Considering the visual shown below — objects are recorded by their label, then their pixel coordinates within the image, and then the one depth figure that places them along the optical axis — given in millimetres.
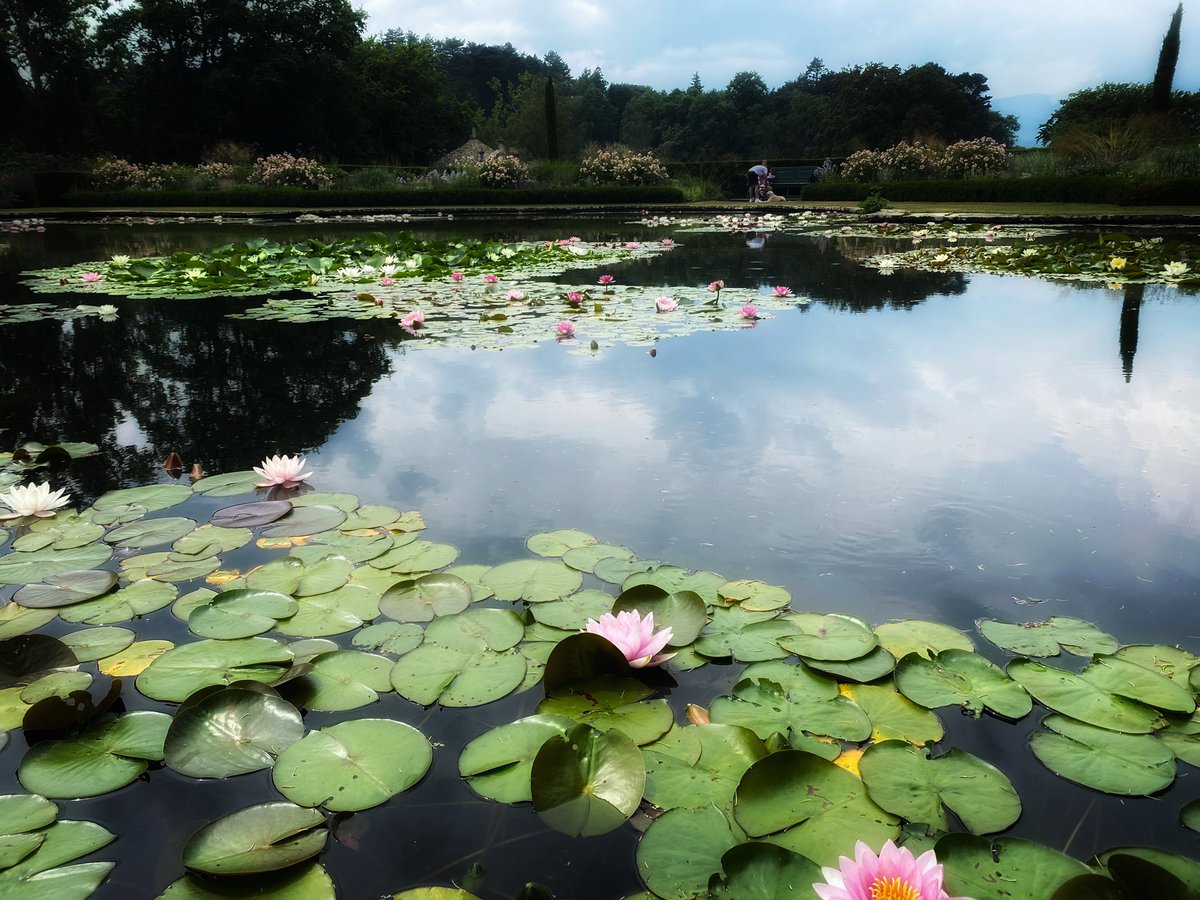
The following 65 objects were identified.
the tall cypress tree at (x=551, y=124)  23266
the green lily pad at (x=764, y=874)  772
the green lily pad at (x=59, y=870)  794
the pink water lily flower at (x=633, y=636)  1136
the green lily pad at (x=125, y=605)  1351
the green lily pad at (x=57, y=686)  1116
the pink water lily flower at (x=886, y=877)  658
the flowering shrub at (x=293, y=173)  18938
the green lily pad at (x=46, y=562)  1487
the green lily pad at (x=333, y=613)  1314
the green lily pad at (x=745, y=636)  1215
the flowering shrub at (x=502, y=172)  17969
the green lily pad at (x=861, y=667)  1135
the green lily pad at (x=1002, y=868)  771
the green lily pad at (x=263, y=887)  786
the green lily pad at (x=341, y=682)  1112
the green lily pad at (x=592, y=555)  1489
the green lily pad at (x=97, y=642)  1239
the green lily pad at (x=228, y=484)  1908
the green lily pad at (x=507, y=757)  936
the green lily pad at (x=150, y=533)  1644
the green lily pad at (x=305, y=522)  1682
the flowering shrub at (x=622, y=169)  18250
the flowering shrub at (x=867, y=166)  18375
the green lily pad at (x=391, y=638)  1265
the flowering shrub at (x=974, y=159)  16578
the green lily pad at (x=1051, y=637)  1183
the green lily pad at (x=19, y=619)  1307
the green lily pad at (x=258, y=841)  803
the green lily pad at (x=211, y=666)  1146
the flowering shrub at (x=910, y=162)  17516
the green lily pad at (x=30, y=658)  1168
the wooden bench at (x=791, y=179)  22253
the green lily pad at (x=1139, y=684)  1046
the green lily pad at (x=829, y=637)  1177
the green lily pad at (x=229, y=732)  978
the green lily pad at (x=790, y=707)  1042
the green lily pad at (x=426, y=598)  1350
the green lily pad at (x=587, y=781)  894
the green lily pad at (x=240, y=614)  1287
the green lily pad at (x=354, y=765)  925
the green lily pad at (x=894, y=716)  1029
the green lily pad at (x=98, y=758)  947
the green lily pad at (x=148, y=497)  1832
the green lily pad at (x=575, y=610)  1303
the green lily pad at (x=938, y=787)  877
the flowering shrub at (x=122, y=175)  20203
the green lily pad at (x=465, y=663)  1134
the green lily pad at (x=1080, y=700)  1026
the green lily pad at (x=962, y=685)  1077
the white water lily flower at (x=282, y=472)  1856
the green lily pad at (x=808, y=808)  854
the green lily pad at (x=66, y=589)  1393
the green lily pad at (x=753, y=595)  1335
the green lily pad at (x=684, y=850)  793
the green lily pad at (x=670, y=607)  1246
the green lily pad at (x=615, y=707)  1046
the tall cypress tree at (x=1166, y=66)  19141
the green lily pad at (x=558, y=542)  1551
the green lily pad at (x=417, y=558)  1498
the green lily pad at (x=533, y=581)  1392
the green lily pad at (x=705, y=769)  929
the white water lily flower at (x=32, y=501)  1715
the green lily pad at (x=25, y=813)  875
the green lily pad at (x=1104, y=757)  933
